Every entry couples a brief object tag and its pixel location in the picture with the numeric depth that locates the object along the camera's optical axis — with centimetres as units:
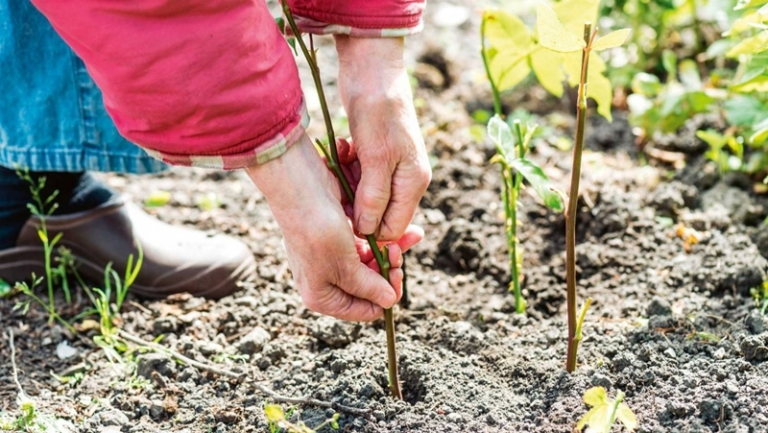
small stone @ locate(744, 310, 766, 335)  152
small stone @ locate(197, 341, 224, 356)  162
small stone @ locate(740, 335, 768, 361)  148
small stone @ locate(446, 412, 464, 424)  147
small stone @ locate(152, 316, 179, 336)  165
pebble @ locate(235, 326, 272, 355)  161
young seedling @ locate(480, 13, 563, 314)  147
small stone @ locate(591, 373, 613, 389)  147
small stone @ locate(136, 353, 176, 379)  159
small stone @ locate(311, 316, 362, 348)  160
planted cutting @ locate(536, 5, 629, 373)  139
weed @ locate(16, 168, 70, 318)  168
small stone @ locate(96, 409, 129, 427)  152
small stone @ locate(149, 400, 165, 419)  153
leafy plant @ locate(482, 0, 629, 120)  157
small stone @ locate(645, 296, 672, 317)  158
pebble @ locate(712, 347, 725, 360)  149
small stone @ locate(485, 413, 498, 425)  146
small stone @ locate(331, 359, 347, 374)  155
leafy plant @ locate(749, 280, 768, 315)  157
